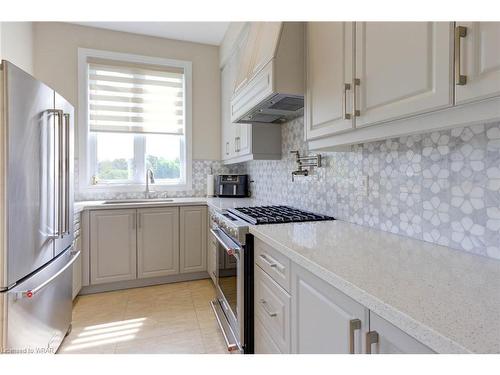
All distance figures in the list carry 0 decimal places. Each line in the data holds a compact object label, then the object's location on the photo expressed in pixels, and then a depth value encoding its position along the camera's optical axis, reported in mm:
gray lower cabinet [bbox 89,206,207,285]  2752
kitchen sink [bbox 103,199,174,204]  3143
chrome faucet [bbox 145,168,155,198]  3348
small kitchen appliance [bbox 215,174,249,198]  3268
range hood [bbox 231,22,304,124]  1584
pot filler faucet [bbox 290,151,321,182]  1977
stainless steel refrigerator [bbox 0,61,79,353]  1332
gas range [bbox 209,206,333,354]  1623
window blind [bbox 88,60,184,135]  3211
